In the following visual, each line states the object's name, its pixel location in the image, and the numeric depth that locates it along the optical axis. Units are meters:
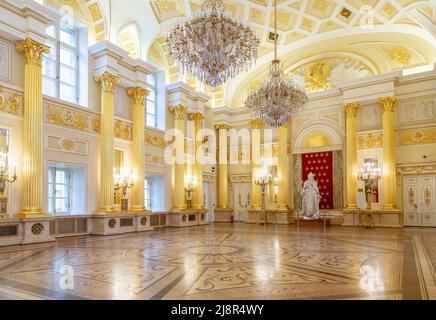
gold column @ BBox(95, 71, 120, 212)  10.32
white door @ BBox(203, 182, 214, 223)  15.70
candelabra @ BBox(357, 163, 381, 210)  12.30
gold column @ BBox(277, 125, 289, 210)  14.44
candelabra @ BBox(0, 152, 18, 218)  7.62
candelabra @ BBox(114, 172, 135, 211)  10.98
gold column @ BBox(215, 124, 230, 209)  16.00
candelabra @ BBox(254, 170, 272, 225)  14.14
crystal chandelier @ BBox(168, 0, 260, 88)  6.65
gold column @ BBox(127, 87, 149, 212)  11.51
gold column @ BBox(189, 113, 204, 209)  14.23
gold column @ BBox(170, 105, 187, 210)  13.44
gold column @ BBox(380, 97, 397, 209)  12.27
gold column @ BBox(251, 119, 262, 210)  15.18
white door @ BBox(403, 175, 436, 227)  12.00
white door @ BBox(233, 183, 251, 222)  15.98
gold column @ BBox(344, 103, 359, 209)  13.01
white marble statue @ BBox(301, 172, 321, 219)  12.62
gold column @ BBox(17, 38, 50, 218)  8.15
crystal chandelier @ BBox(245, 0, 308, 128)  9.37
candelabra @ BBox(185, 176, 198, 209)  13.87
